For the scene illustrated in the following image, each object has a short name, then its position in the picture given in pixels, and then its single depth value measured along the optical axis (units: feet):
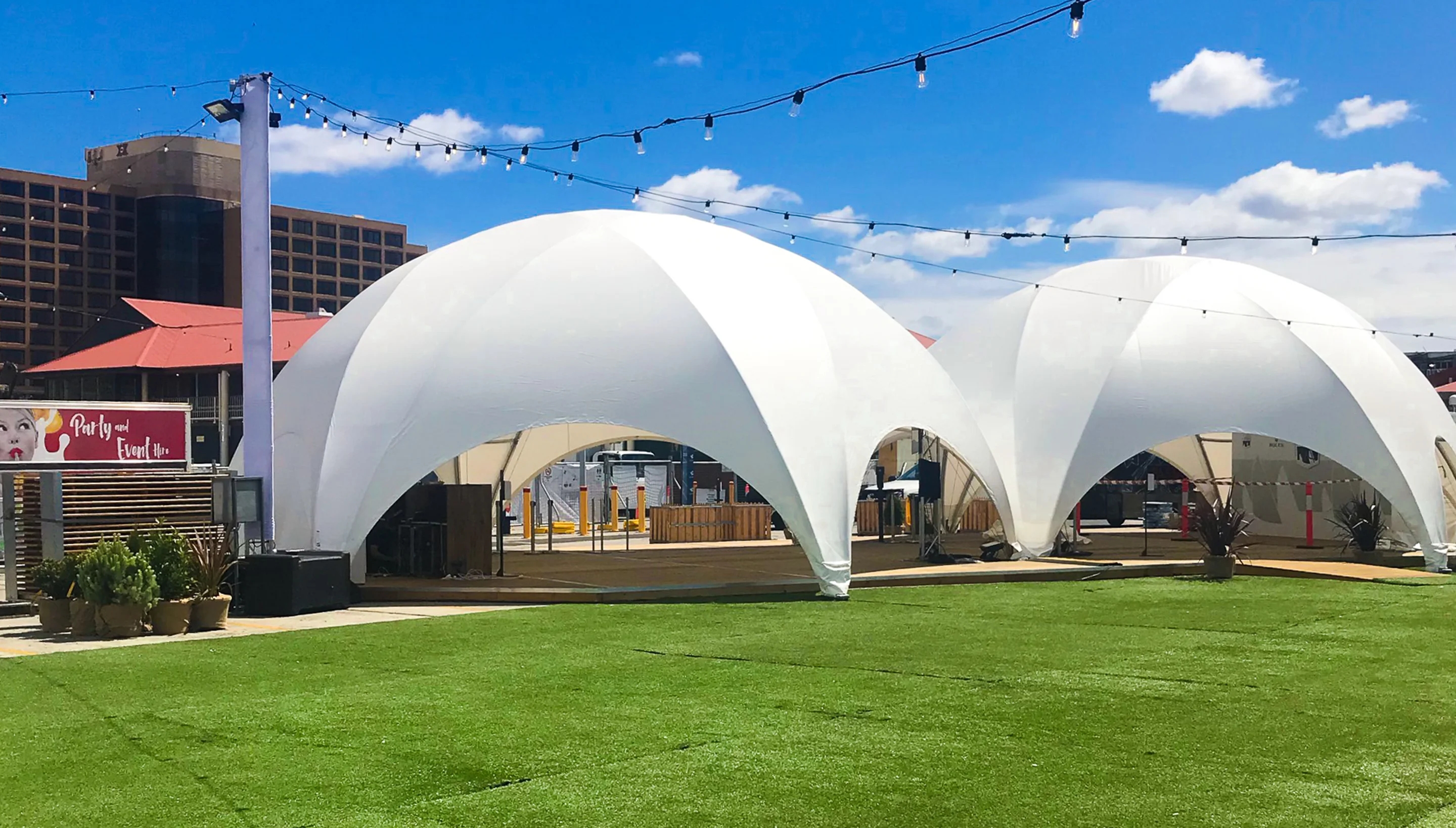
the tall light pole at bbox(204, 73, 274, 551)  56.24
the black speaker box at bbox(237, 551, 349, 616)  52.75
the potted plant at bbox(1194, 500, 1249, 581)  66.33
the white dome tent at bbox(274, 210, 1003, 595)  58.34
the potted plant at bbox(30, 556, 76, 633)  48.14
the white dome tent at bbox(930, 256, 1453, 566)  75.36
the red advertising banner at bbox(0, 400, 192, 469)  66.95
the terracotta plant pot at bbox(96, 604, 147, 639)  45.88
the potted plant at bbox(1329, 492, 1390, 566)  79.56
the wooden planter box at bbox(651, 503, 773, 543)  96.37
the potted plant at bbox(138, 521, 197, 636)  46.96
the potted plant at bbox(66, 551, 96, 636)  46.70
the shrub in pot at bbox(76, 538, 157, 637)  45.88
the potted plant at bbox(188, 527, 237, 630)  48.06
